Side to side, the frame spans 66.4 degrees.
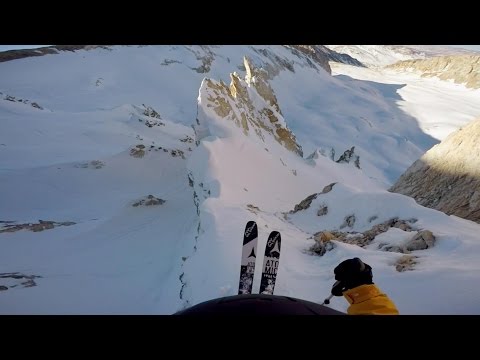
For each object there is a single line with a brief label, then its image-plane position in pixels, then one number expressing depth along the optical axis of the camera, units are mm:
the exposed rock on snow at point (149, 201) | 12845
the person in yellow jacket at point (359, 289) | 2420
